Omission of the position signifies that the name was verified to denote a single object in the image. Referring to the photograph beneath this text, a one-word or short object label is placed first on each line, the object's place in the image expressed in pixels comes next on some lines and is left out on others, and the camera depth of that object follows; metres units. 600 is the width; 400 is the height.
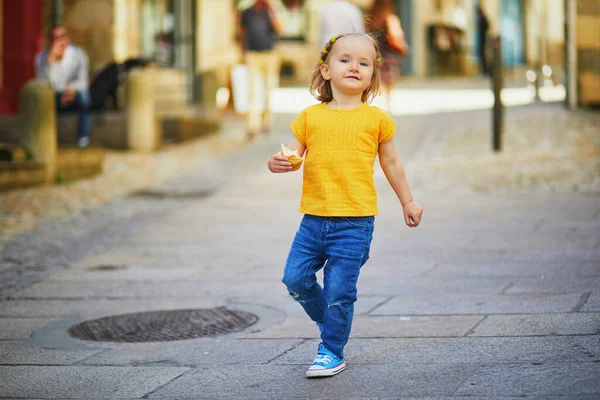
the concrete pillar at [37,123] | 19.39
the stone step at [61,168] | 18.75
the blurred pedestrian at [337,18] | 21.49
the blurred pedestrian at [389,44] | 25.48
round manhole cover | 8.73
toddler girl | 7.20
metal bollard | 19.72
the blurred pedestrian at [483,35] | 46.20
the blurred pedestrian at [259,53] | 23.80
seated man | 22.41
